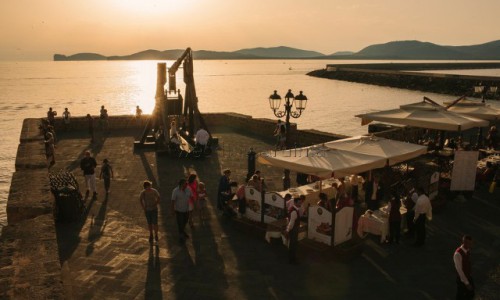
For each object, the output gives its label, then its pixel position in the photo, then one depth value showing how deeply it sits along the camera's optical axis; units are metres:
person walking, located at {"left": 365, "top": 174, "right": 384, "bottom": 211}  11.52
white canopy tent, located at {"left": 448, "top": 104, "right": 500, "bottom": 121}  15.62
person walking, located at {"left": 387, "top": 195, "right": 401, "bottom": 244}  9.22
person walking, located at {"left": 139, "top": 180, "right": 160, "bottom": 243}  9.02
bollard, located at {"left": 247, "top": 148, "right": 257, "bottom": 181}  14.00
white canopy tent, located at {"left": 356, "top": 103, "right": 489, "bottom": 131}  12.99
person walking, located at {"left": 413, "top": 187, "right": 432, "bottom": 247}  9.21
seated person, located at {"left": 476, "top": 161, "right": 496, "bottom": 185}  13.43
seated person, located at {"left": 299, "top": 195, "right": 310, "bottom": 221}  8.68
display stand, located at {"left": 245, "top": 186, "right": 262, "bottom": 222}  9.98
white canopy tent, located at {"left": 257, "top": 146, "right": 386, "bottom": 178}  9.20
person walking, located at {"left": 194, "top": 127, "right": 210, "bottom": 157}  16.91
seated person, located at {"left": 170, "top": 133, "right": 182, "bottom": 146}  17.39
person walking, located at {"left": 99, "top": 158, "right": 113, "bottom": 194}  12.28
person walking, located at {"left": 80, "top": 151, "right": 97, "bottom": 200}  11.91
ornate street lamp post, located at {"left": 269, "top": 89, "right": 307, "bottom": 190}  14.18
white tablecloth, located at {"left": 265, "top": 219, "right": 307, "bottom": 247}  9.04
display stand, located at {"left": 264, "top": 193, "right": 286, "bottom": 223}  9.60
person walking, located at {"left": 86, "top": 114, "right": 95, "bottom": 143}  20.20
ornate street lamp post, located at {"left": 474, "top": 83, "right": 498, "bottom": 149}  18.06
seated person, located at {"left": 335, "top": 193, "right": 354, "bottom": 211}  9.09
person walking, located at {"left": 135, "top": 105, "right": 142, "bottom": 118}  24.56
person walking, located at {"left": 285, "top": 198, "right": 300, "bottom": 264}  8.17
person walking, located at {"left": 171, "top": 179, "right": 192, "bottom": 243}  9.24
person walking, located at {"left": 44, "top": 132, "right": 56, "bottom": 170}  15.57
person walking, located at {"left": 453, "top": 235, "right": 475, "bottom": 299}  6.56
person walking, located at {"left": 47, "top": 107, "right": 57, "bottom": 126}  21.38
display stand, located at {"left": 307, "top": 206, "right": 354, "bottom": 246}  8.62
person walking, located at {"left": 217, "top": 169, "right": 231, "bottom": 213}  10.74
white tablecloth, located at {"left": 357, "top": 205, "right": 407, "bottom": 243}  9.42
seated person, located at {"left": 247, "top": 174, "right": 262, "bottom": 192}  10.40
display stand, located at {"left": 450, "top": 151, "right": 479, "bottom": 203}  12.37
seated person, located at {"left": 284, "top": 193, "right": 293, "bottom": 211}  9.47
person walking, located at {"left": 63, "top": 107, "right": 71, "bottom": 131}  22.58
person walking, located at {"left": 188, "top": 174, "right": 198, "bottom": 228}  9.91
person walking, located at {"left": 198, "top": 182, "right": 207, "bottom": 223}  10.53
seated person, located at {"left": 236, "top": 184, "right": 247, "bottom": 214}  10.23
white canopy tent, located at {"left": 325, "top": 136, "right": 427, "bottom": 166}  10.31
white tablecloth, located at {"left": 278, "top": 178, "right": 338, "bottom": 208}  10.68
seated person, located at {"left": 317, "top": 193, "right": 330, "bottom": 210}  8.96
